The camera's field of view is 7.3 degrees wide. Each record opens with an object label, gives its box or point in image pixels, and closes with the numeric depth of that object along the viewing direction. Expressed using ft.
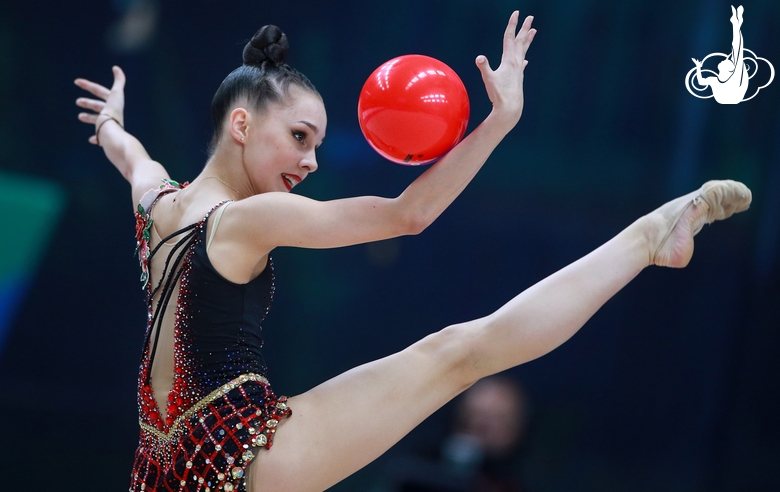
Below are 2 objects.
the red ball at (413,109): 32.79
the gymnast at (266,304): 32.72
